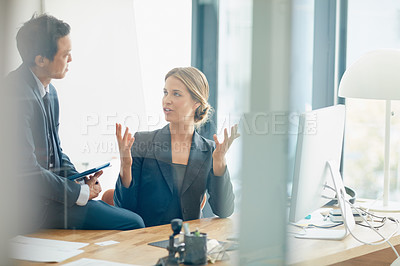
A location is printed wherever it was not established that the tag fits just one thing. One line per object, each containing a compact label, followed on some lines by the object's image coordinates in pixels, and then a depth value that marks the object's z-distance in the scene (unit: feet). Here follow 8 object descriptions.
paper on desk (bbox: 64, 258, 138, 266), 10.56
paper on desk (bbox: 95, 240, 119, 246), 11.19
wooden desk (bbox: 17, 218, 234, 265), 10.71
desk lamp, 13.71
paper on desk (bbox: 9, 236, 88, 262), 10.18
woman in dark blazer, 11.96
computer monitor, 10.91
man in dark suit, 10.62
